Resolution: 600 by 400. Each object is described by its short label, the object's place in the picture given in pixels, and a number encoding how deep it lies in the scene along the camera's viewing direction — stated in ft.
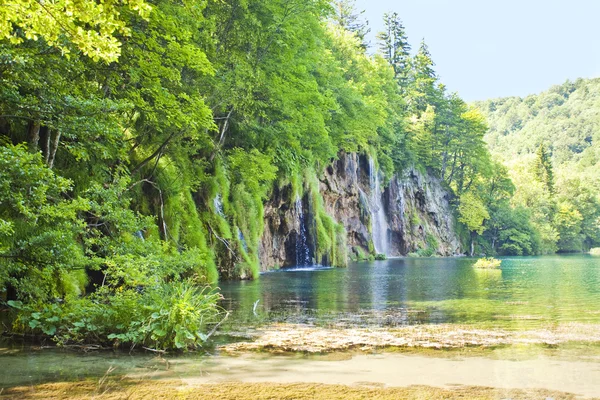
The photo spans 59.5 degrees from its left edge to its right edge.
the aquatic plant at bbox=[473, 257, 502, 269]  104.81
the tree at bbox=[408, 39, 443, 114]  205.16
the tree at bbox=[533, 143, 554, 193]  280.31
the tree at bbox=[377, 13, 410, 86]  222.89
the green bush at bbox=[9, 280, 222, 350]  22.58
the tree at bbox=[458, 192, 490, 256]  201.67
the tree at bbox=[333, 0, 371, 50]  203.82
